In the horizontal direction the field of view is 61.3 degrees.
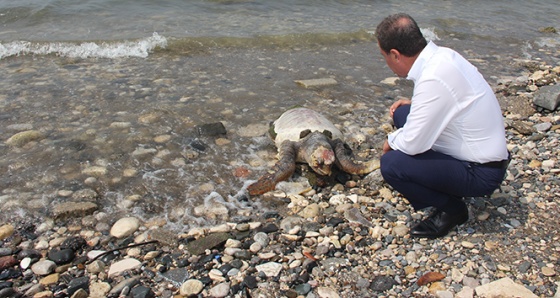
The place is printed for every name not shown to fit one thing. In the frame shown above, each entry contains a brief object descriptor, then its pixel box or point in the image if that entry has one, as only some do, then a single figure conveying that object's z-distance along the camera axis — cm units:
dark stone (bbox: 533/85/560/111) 621
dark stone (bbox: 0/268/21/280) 339
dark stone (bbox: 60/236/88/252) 372
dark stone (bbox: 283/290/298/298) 321
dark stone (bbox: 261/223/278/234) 399
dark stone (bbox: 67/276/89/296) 326
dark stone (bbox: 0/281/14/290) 327
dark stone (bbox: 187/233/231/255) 370
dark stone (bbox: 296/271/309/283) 334
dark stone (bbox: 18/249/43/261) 359
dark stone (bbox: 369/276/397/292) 324
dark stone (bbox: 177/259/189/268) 353
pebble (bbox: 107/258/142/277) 345
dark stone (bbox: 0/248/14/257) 362
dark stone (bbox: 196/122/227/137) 571
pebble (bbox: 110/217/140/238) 393
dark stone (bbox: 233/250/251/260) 361
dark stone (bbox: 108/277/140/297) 324
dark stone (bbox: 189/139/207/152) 539
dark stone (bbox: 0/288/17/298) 319
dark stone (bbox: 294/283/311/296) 323
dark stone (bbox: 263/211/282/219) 424
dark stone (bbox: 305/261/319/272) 345
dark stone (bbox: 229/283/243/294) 325
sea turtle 465
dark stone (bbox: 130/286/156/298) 319
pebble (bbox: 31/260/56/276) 344
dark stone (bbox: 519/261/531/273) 329
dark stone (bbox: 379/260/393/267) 350
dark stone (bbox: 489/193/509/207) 414
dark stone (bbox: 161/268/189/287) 336
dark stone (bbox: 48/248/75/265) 356
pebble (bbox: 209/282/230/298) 321
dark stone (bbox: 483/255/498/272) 334
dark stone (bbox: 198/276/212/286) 333
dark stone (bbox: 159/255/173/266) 356
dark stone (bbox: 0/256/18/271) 347
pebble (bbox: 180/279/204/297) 323
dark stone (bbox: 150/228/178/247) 383
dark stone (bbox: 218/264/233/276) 344
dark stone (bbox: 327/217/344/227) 407
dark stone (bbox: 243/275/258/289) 329
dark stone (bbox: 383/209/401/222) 411
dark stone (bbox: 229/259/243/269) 351
